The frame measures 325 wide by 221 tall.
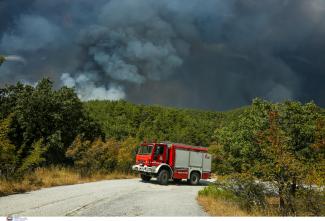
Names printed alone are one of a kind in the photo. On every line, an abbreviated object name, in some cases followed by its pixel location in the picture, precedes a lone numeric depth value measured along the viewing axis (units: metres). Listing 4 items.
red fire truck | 29.83
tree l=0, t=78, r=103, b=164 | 37.34
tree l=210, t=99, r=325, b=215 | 15.45
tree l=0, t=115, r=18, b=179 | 19.67
